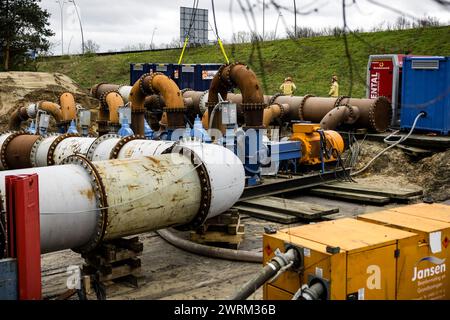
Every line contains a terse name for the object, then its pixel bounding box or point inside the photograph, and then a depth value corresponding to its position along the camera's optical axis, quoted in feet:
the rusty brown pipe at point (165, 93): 38.52
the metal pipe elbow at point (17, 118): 51.05
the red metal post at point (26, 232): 14.28
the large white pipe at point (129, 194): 18.13
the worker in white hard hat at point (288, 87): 60.64
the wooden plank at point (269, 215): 29.53
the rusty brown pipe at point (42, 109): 47.41
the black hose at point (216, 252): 23.22
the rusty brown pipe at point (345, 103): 47.03
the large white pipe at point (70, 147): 31.07
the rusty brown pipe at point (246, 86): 32.19
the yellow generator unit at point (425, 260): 15.75
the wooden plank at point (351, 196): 33.88
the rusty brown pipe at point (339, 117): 44.68
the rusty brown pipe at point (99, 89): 66.49
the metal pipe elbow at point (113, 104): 42.88
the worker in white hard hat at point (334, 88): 58.17
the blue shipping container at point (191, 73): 71.87
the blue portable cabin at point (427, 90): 43.16
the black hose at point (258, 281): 13.28
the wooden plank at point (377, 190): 34.45
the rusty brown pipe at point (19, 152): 34.99
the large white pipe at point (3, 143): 35.99
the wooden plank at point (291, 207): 29.68
